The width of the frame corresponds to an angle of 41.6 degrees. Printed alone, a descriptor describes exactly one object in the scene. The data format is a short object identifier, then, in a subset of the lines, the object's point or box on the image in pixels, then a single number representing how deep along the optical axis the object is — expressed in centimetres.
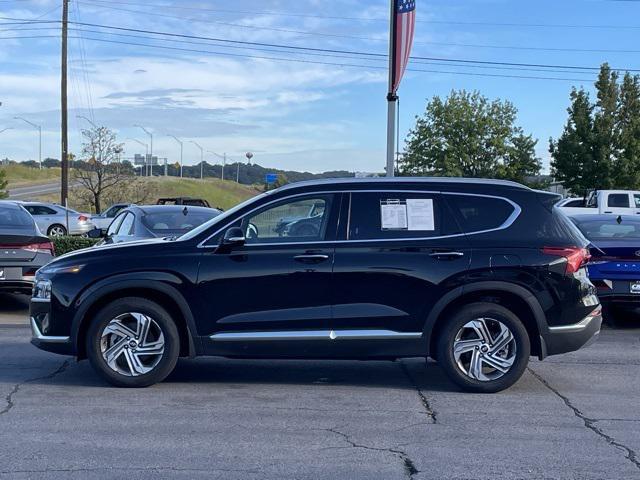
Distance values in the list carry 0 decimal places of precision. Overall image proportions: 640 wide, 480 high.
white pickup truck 2683
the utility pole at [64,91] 3262
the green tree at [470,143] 5406
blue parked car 1086
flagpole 1603
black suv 728
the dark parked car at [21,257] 1179
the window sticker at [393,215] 741
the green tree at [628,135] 4188
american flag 1588
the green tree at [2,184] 4639
